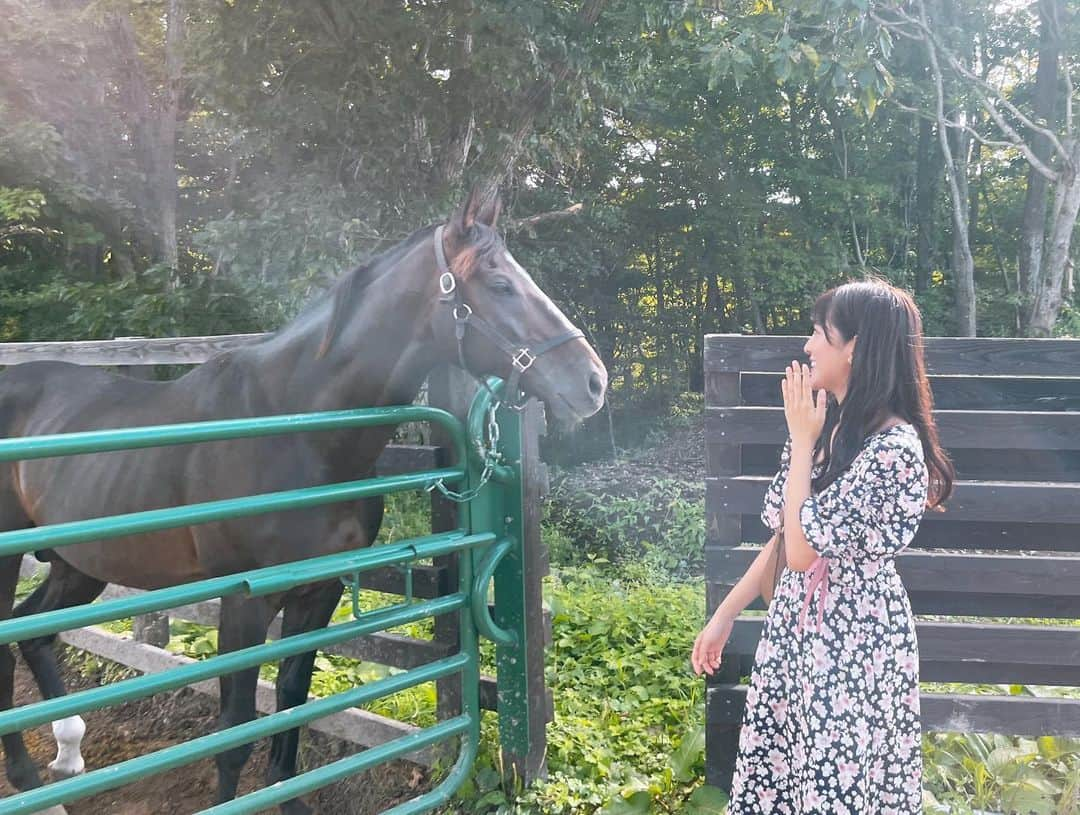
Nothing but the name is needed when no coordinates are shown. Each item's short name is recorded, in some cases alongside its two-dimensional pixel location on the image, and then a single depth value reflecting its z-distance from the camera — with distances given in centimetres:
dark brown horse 246
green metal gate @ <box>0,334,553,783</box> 269
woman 179
